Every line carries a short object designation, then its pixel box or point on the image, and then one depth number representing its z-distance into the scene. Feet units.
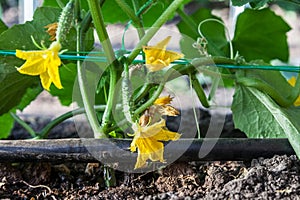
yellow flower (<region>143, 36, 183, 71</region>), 2.35
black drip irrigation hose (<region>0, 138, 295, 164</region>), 2.48
